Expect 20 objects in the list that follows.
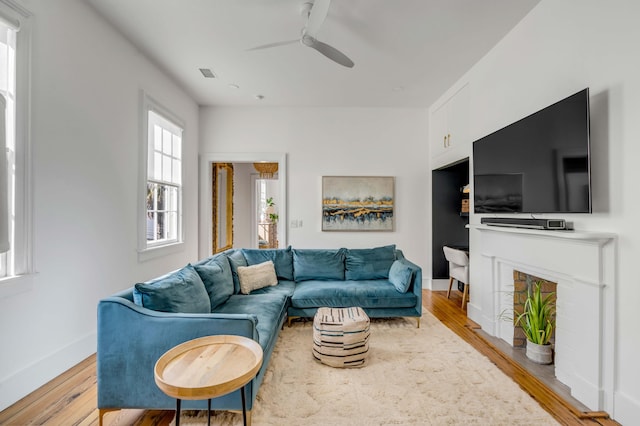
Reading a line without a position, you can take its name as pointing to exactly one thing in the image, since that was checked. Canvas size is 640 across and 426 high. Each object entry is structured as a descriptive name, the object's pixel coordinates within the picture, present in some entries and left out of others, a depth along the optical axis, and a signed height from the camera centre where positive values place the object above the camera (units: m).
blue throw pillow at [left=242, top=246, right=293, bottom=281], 3.79 -0.57
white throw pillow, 3.22 -0.69
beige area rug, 1.86 -1.22
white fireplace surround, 1.92 -0.56
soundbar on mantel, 2.22 -0.09
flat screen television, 2.03 +0.38
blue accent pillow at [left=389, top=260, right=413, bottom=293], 3.30 -0.70
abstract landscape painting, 5.05 +0.14
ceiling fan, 2.21 +1.43
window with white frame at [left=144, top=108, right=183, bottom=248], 3.77 +0.39
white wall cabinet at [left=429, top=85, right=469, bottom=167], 3.87 +1.14
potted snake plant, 2.54 -0.93
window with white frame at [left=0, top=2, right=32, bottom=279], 2.02 +0.52
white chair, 3.90 -0.71
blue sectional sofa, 1.74 -0.72
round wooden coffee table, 1.22 -0.67
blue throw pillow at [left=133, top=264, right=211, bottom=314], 1.89 -0.53
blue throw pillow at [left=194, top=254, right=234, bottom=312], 2.66 -0.61
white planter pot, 2.55 -1.16
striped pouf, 2.46 -1.03
